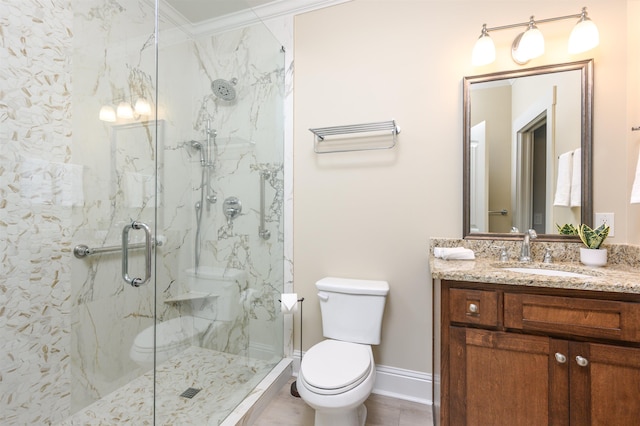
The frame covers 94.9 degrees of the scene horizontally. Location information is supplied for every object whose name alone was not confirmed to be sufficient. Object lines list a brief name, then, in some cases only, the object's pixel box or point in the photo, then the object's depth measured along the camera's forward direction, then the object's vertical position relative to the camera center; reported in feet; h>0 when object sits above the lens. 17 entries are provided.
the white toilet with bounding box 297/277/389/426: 4.27 -2.46
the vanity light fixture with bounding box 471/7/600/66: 4.85 +3.01
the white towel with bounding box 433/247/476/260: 5.20 -0.72
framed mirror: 5.16 +1.16
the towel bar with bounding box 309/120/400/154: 6.15 +1.75
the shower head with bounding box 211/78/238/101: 6.12 +2.62
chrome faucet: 5.17 -0.64
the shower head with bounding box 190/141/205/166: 6.05 +1.38
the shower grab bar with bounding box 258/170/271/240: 6.71 +0.12
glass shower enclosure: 4.73 -0.19
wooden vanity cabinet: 3.57 -1.87
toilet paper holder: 6.14 -3.73
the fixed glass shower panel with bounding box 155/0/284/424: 5.61 +0.10
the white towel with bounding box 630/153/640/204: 4.46 +0.37
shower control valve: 6.21 +0.11
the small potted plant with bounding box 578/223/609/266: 4.70 -0.51
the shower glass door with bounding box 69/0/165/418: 5.12 -0.18
